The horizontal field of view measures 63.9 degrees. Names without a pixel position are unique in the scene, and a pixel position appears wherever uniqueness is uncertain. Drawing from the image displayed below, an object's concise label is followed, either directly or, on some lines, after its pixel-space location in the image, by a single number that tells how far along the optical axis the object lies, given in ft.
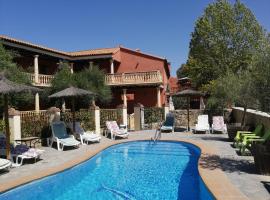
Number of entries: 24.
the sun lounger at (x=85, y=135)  34.63
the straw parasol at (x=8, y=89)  21.98
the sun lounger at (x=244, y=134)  25.30
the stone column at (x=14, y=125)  29.23
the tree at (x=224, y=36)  68.61
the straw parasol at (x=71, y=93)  32.96
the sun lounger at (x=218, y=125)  40.35
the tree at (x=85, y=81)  46.94
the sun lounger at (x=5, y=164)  20.30
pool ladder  36.06
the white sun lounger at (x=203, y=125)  41.29
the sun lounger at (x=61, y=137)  31.17
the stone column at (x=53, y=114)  35.17
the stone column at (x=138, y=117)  47.48
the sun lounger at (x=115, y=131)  38.70
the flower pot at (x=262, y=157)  16.78
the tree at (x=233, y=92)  21.09
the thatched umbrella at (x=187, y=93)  44.06
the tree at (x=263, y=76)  17.71
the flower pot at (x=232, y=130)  30.97
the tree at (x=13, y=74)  31.71
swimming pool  17.69
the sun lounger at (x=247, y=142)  21.92
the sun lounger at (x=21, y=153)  23.85
